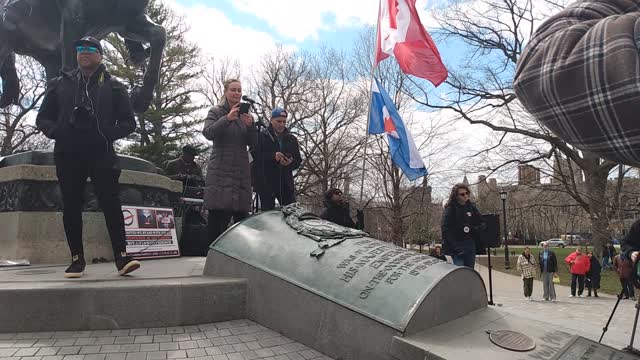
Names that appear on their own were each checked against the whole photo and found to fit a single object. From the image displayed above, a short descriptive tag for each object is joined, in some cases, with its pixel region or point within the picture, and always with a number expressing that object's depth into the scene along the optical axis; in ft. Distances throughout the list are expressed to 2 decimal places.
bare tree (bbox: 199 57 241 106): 103.16
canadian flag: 28.12
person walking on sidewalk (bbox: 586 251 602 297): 57.93
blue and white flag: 32.09
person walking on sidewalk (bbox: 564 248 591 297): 57.72
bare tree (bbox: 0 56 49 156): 91.04
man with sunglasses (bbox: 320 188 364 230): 22.29
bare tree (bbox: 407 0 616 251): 80.33
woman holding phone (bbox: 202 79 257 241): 16.22
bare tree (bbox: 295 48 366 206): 99.66
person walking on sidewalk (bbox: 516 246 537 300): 52.85
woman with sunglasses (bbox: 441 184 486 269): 20.68
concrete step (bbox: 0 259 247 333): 10.30
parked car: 259.72
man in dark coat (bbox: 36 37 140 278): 12.69
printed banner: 19.39
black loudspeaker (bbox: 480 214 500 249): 20.94
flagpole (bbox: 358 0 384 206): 29.86
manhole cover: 8.59
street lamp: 111.08
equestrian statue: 21.45
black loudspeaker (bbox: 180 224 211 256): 23.86
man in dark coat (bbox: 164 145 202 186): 33.37
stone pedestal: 17.54
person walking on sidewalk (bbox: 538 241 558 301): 52.22
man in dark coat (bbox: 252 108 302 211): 18.71
